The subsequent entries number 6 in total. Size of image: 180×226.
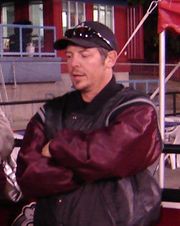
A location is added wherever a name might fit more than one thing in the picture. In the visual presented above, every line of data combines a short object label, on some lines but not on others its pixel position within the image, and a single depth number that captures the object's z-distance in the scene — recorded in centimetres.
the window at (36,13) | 2760
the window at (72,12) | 2761
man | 278
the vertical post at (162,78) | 535
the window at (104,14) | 2967
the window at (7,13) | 2892
